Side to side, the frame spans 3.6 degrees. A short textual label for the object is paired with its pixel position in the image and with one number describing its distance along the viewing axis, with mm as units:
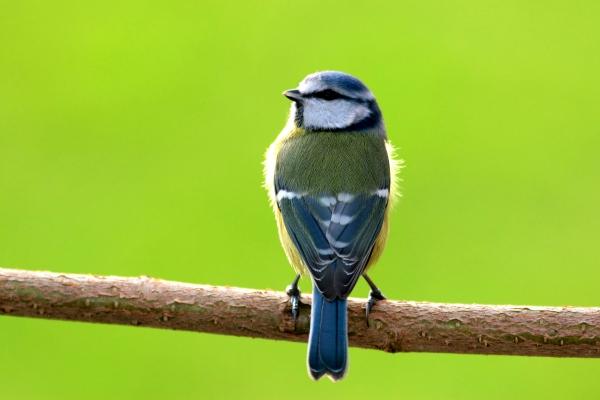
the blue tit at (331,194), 2777
